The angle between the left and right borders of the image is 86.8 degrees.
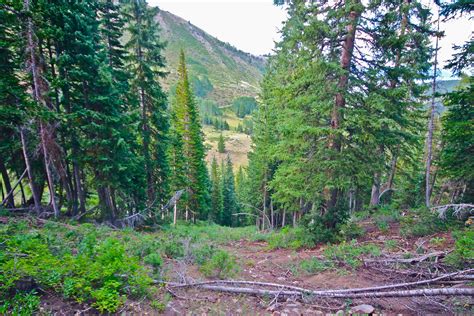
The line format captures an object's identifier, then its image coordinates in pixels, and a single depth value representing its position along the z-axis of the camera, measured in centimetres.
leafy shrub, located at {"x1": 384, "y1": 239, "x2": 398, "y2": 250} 832
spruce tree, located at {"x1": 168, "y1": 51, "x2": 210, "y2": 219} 2550
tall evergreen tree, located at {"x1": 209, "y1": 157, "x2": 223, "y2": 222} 4422
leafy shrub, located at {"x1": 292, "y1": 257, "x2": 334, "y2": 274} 752
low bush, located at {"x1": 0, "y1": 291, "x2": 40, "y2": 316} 391
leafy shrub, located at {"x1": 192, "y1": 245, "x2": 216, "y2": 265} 810
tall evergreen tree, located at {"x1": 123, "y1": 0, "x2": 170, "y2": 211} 1667
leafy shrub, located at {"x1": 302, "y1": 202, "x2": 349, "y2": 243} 983
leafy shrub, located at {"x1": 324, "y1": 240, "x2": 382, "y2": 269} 752
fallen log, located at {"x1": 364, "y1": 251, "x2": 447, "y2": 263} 679
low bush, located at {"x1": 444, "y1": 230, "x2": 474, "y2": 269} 598
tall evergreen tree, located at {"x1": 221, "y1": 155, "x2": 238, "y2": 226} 4898
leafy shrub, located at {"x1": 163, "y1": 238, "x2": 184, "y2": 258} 887
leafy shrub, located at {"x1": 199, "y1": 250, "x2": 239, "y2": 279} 674
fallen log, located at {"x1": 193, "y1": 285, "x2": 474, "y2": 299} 447
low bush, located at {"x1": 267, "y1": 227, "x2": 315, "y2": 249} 1025
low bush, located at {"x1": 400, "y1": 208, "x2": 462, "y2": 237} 920
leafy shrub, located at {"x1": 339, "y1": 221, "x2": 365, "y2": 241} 1005
